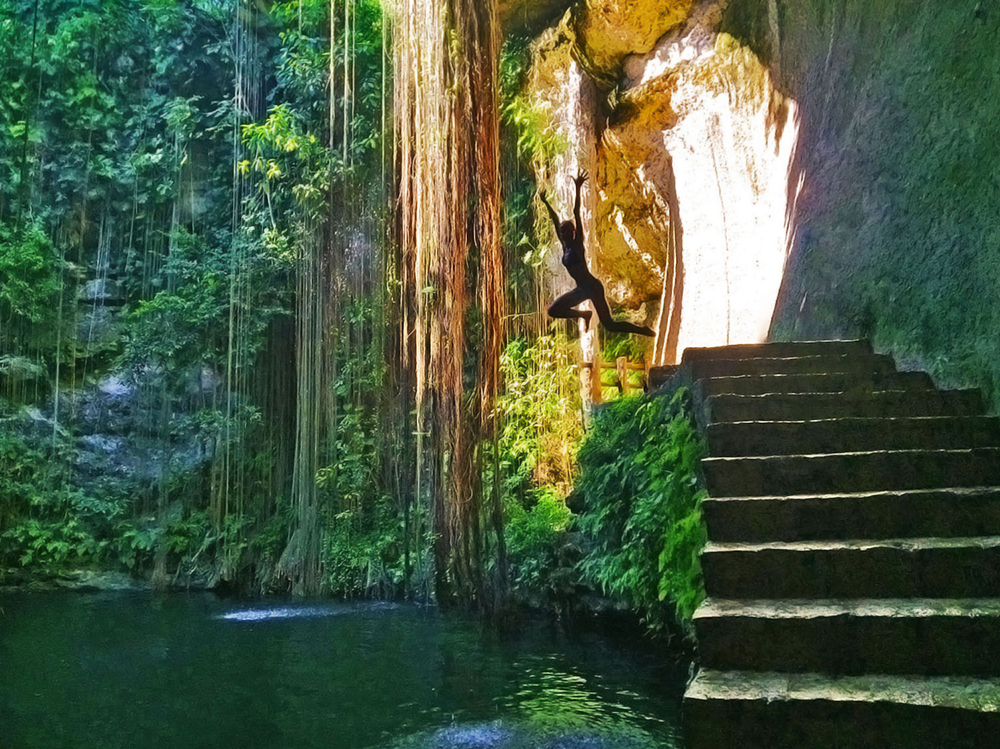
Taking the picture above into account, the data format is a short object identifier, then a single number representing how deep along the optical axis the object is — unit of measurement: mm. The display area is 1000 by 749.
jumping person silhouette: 5207
